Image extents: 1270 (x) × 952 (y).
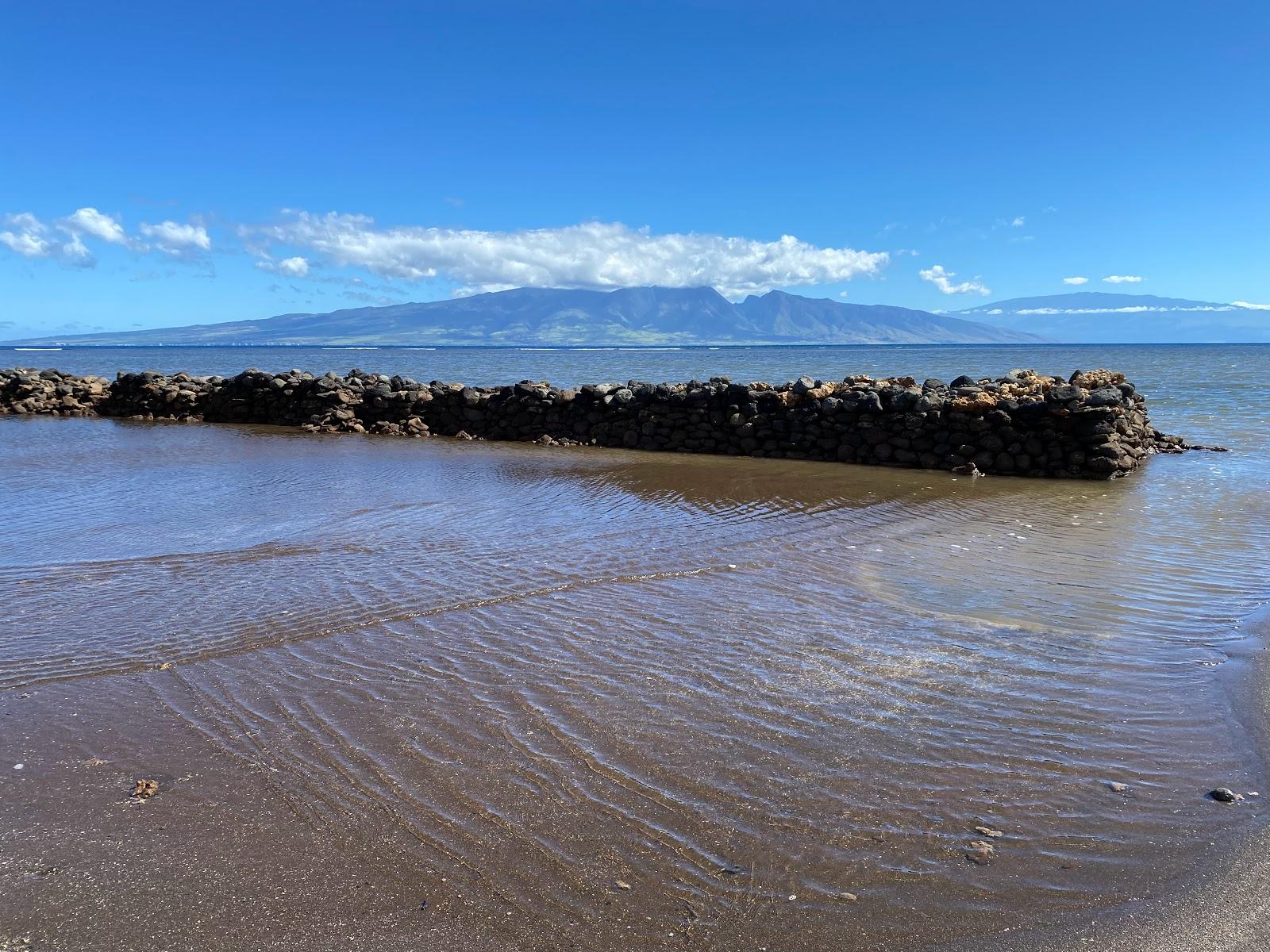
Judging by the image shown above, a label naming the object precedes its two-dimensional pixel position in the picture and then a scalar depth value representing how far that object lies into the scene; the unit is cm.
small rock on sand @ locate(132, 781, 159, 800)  391
